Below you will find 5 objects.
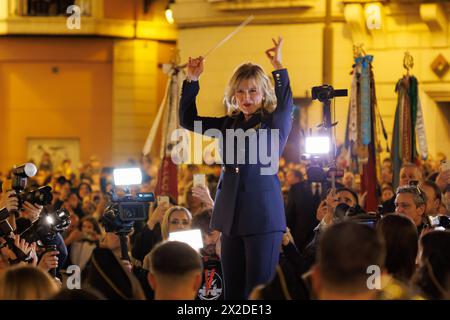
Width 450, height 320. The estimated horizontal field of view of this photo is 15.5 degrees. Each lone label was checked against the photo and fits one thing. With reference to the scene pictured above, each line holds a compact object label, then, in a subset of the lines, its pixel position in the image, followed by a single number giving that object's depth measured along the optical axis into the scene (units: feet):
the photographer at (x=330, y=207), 33.93
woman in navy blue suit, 28.13
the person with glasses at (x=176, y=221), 42.02
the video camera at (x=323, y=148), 37.93
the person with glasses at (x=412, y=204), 35.05
